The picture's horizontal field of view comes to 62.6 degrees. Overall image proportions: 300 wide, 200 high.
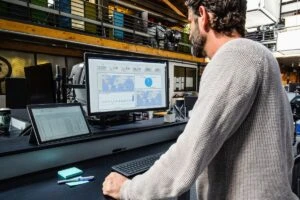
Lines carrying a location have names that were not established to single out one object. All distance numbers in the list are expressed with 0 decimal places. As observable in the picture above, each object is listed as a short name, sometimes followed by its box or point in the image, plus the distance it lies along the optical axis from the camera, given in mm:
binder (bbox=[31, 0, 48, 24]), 5150
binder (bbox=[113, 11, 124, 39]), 7133
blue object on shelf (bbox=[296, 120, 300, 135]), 2109
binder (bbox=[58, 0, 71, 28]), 5618
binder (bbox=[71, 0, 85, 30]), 6060
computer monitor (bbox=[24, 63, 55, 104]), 1617
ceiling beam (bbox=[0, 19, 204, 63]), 4395
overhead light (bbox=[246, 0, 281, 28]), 1587
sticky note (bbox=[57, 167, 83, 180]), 898
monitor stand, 1393
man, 551
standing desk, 799
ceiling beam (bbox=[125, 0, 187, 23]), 9758
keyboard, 891
